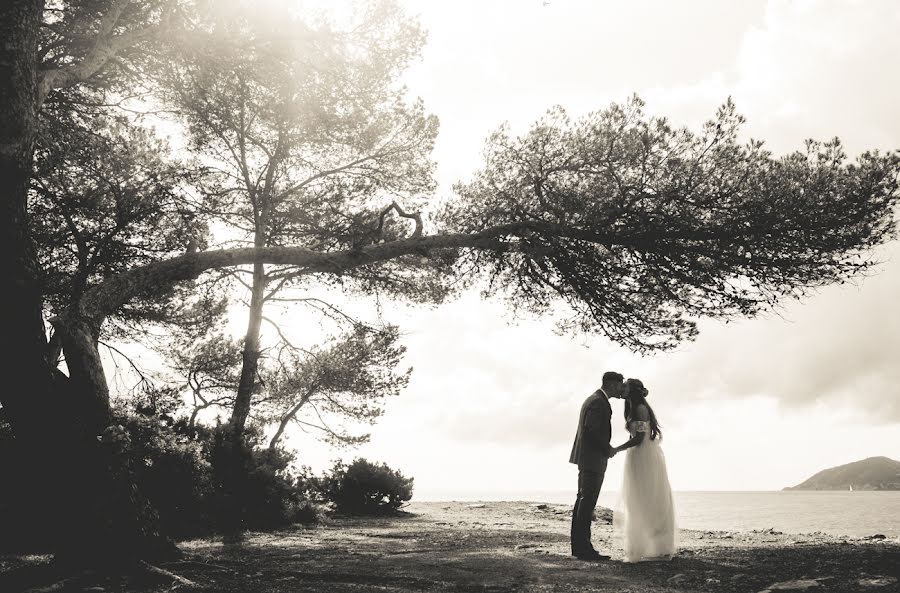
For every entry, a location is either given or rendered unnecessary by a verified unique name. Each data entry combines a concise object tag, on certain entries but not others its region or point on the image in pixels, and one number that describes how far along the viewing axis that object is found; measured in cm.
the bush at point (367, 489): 1762
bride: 682
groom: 696
